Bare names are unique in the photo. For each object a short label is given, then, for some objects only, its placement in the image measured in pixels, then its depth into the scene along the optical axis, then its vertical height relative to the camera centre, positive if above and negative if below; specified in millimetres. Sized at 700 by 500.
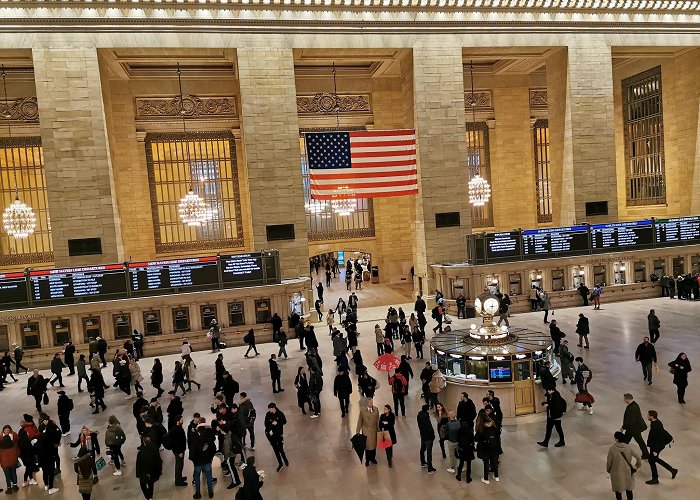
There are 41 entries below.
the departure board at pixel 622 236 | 20750 -1161
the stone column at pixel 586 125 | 21906 +3362
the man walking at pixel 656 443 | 7500 -3307
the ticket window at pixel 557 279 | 20516 -2589
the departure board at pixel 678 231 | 21406 -1169
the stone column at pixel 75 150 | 18156 +3152
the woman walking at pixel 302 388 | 10961 -3224
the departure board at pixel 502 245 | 19906 -1164
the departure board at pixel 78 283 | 16391 -1220
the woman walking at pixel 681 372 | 9945 -3116
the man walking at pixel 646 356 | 11078 -3113
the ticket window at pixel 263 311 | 17938 -2647
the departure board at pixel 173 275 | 16969 -1196
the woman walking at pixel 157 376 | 12109 -3064
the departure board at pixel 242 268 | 17516 -1164
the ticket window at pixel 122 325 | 16922 -2631
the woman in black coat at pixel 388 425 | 8516 -3188
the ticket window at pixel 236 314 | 17719 -2645
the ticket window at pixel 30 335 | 16375 -2674
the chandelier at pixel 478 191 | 22625 +1013
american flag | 19359 +2144
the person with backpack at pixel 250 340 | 15852 -3175
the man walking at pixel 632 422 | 8039 -3223
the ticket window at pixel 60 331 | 16562 -2633
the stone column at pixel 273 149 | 19516 +2927
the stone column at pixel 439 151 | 20766 +2556
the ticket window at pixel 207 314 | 17516 -2567
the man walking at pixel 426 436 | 8133 -3247
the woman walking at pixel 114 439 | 8742 -3177
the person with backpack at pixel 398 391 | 10273 -3197
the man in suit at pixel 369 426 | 8484 -3158
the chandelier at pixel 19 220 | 18719 +959
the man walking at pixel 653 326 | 13789 -3119
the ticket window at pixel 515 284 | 20188 -2647
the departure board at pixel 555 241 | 20234 -1162
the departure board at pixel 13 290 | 16125 -1246
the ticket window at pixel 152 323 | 17156 -2677
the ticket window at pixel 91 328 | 16766 -2641
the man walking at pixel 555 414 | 8602 -3210
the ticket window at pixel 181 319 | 17344 -2642
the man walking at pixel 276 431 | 8602 -3166
